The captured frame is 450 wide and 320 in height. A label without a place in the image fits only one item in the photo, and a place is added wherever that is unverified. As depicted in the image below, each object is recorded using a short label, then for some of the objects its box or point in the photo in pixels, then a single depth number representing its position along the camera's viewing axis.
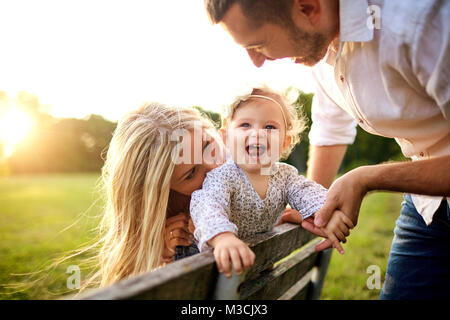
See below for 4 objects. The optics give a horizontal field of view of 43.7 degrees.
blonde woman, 0.99
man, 0.82
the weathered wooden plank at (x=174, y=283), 0.61
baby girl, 0.92
